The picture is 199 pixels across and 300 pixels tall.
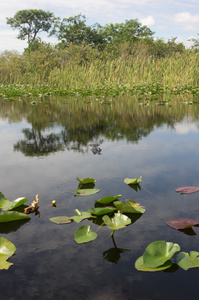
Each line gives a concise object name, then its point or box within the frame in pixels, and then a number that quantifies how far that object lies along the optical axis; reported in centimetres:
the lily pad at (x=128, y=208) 150
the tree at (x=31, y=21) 3743
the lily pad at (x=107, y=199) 160
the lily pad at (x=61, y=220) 144
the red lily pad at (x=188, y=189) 174
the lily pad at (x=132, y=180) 184
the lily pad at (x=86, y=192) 175
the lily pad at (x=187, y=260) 110
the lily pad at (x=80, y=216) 145
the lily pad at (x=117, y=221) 138
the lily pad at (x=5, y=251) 114
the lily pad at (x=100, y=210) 150
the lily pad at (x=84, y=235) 127
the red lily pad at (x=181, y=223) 134
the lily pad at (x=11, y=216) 147
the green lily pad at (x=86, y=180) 187
